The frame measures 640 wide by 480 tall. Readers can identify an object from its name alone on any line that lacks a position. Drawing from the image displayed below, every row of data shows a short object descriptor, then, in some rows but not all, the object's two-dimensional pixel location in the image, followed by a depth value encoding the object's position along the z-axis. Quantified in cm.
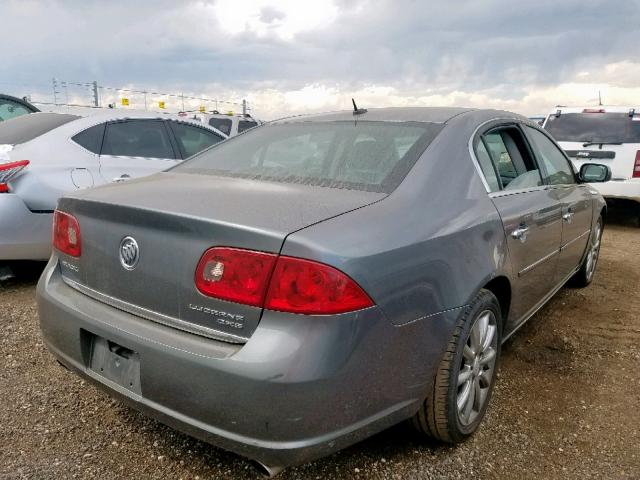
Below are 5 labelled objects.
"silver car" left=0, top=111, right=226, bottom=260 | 410
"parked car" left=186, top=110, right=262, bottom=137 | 1184
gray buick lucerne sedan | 167
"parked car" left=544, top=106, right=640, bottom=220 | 769
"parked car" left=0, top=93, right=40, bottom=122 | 768
